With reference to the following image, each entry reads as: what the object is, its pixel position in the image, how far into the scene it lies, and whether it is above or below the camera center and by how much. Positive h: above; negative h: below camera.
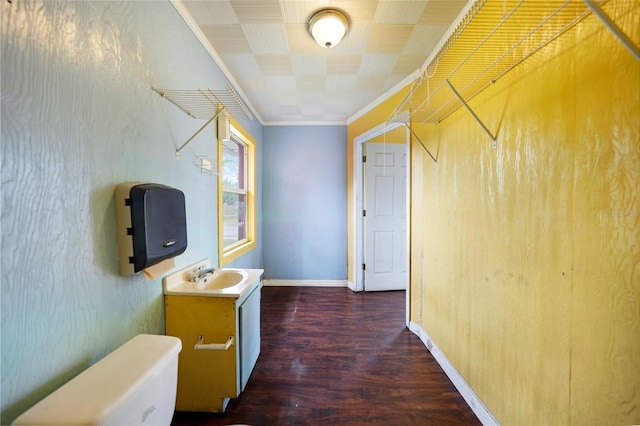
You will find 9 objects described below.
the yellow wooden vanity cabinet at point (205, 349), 1.25 -0.79
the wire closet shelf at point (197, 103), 1.25 +0.66
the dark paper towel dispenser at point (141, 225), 0.96 -0.07
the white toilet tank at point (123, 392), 0.58 -0.54
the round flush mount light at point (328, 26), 1.38 +1.18
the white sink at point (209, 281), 1.25 -0.47
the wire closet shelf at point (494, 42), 0.81 +0.77
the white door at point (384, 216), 3.02 -0.10
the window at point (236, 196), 2.00 +0.15
